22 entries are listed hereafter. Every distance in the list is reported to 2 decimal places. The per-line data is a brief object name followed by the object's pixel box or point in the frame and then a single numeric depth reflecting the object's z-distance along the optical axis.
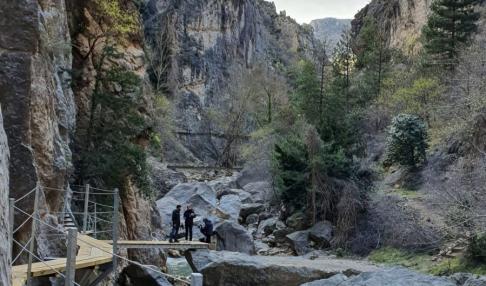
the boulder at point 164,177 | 37.96
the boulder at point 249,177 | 40.12
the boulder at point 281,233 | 26.00
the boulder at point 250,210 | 32.12
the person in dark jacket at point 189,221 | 18.14
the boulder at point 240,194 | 35.25
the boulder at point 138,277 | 17.41
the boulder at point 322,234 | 23.95
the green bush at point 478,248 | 15.94
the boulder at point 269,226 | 27.53
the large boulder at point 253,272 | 15.97
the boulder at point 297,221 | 25.98
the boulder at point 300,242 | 23.80
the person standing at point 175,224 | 17.23
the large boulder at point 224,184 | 38.75
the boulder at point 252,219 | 31.11
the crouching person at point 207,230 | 19.23
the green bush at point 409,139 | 27.41
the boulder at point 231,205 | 30.48
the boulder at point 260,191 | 33.75
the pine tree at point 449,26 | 36.72
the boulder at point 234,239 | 22.98
